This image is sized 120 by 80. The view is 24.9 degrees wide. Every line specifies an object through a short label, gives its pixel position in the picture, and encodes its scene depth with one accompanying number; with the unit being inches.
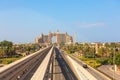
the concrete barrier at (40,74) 1570.7
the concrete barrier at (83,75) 1586.2
